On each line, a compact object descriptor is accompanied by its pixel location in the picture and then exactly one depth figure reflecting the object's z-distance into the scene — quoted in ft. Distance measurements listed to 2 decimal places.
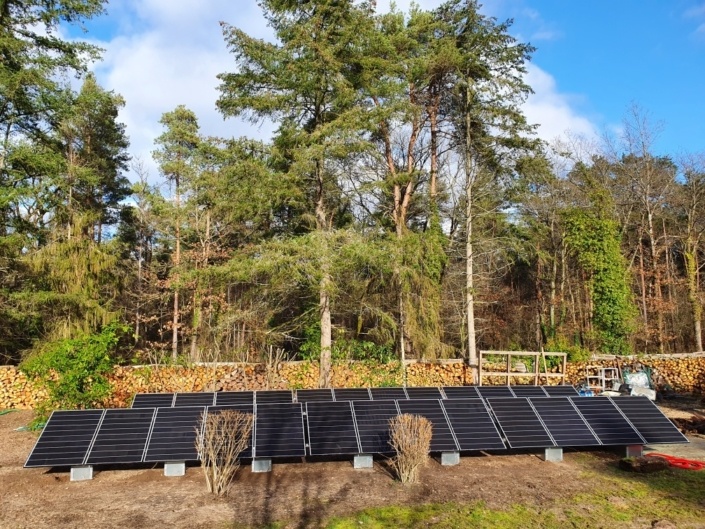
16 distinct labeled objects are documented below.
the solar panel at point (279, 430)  25.25
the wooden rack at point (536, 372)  48.06
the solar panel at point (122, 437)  24.49
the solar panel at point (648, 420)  28.50
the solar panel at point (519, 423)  27.71
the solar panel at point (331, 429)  25.67
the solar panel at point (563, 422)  28.12
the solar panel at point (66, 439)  24.00
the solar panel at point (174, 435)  25.00
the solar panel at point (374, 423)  26.18
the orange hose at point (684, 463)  26.84
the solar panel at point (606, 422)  28.35
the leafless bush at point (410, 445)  23.99
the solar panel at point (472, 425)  27.17
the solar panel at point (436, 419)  26.81
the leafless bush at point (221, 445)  23.02
